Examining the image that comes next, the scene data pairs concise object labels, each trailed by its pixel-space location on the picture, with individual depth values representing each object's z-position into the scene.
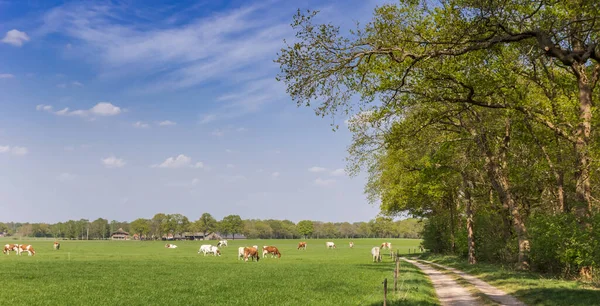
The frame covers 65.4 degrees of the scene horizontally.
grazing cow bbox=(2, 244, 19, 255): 81.72
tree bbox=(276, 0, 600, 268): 18.14
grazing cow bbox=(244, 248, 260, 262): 64.19
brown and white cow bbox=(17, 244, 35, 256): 78.71
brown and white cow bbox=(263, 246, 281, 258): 74.94
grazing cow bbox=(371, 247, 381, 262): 63.17
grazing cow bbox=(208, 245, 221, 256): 85.54
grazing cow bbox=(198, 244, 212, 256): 85.99
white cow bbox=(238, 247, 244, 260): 69.78
